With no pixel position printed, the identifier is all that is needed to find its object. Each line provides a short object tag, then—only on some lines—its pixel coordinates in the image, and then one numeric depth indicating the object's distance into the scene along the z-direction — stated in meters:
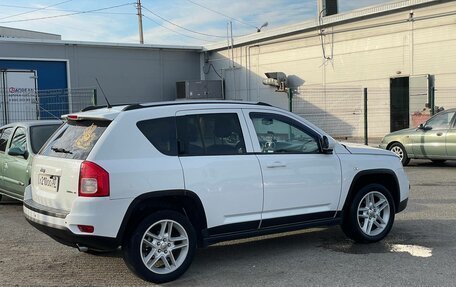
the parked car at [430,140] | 13.29
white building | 19.56
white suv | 4.89
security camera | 25.80
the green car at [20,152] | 8.54
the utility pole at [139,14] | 48.54
